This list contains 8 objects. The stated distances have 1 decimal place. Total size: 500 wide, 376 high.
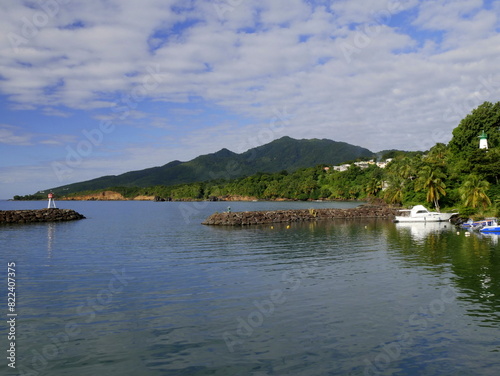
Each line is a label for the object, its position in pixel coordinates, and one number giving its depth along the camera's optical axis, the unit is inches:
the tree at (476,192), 2723.9
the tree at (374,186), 5905.5
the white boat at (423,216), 2910.9
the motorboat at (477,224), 2133.4
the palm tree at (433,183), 3270.2
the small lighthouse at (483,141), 3289.9
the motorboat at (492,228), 2047.2
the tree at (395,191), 4126.5
